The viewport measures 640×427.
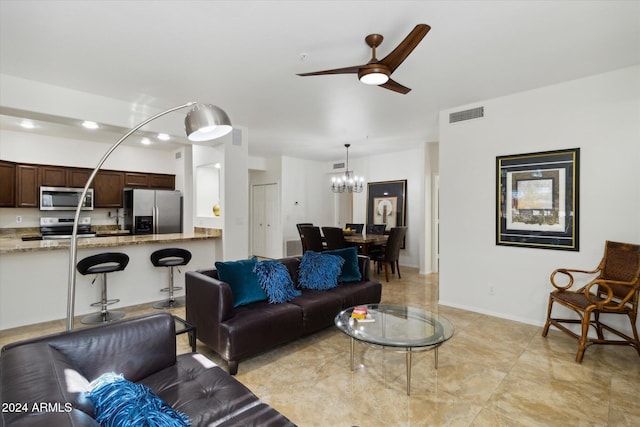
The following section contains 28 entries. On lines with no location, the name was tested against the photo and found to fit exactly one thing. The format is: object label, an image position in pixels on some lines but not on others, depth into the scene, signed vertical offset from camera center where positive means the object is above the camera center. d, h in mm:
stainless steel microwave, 5410 +190
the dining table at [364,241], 5625 -551
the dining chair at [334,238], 5734 -514
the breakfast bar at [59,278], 3365 -834
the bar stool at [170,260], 4043 -668
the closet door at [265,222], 7992 -327
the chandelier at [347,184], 6816 +573
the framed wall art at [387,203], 6875 +166
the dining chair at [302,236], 6488 -547
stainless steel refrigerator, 5914 -30
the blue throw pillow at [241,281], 2826 -655
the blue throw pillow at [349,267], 3760 -690
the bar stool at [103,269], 3441 -669
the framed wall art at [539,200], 3305 +125
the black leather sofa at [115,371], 942 -691
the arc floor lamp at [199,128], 1779 +484
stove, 5551 -347
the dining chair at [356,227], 7125 -401
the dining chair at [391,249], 5520 -702
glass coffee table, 2172 -919
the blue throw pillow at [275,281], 2986 -691
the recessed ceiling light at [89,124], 3624 +1007
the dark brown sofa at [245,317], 2461 -929
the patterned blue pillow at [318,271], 3457 -688
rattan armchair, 2643 -782
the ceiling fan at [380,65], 2146 +1088
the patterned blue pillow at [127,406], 1031 -682
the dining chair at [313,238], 6079 -547
